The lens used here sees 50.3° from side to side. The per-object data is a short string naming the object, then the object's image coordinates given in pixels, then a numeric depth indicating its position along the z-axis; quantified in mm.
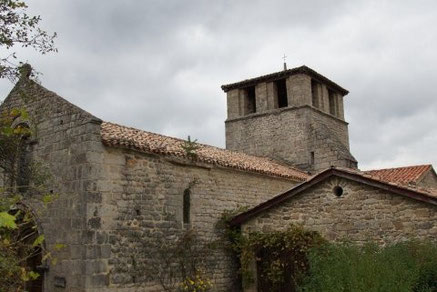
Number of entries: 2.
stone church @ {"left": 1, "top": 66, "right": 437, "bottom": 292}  10102
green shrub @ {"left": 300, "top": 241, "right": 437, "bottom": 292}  6906
